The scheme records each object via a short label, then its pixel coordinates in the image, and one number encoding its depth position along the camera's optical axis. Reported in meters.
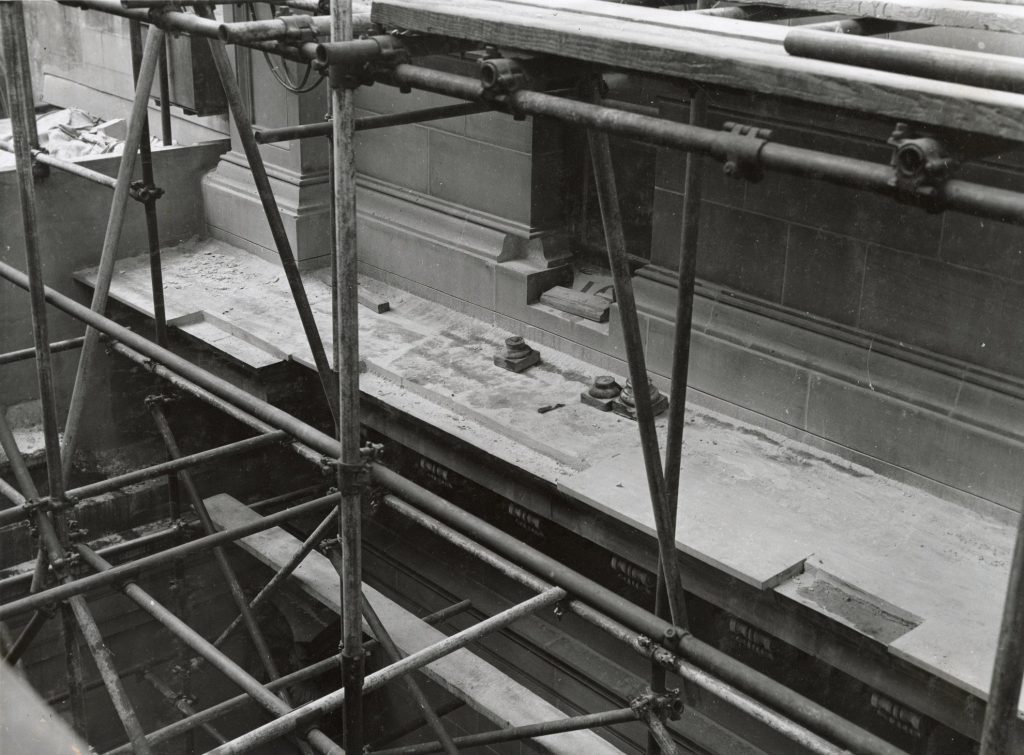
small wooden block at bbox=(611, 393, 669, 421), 8.23
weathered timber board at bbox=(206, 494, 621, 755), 6.41
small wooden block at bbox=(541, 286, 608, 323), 9.08
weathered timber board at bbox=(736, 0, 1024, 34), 4.15
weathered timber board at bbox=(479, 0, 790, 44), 3.80
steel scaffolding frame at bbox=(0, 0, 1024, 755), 3.57
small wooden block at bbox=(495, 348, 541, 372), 8.97
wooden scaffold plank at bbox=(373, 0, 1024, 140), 2.87
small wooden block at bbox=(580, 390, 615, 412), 8.32
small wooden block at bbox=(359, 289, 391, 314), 10.18
